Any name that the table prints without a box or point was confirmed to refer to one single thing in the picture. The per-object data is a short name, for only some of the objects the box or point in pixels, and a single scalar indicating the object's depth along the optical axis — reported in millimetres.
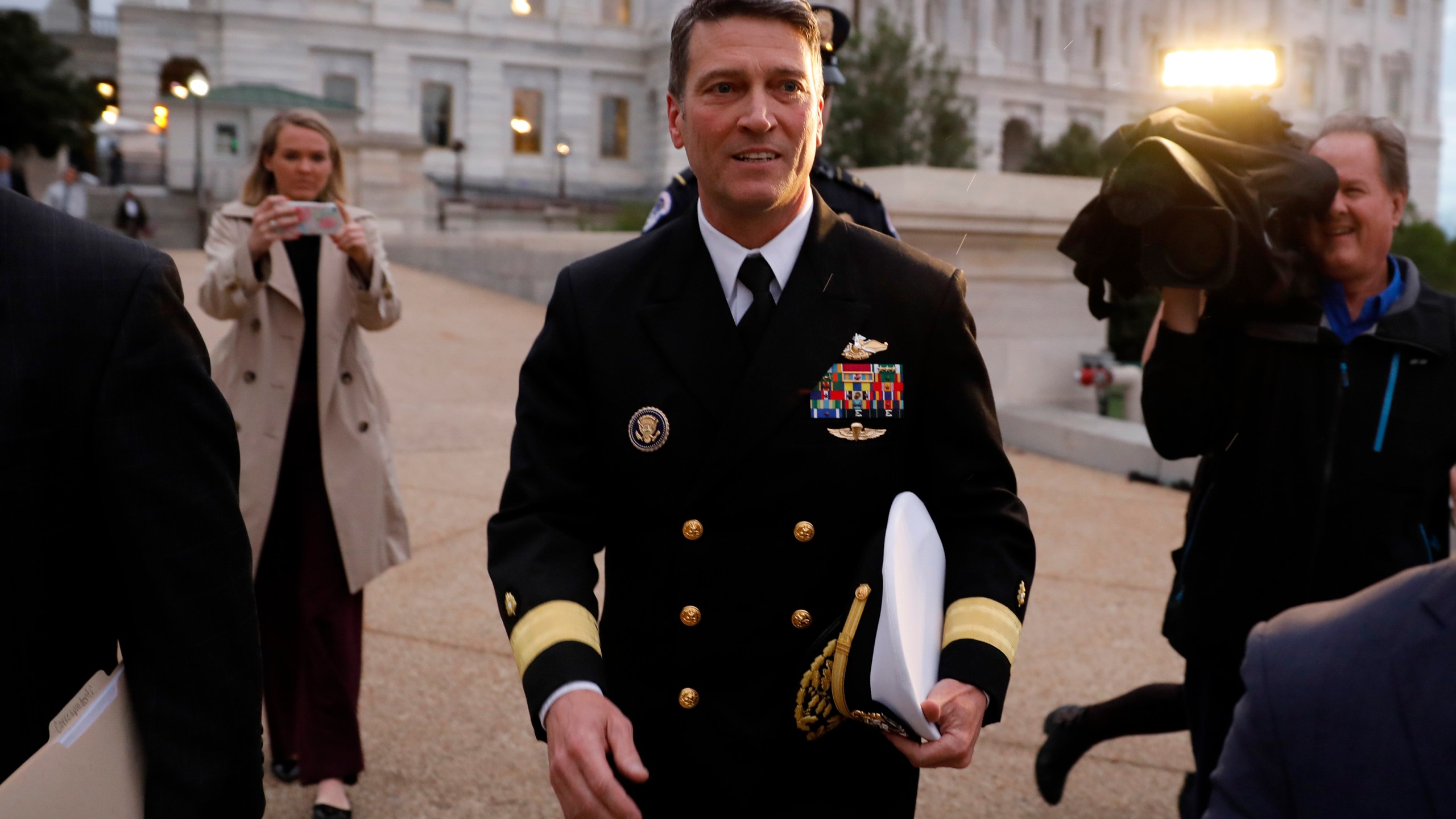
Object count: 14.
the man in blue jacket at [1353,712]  1259
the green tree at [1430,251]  30406
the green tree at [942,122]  33750
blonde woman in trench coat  4309
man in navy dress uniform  2303
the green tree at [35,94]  43062
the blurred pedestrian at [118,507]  1728
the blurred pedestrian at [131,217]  30766
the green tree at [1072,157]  39656
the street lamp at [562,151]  49178
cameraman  3340
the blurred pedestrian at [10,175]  22188
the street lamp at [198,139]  32188
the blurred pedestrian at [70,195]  23766
